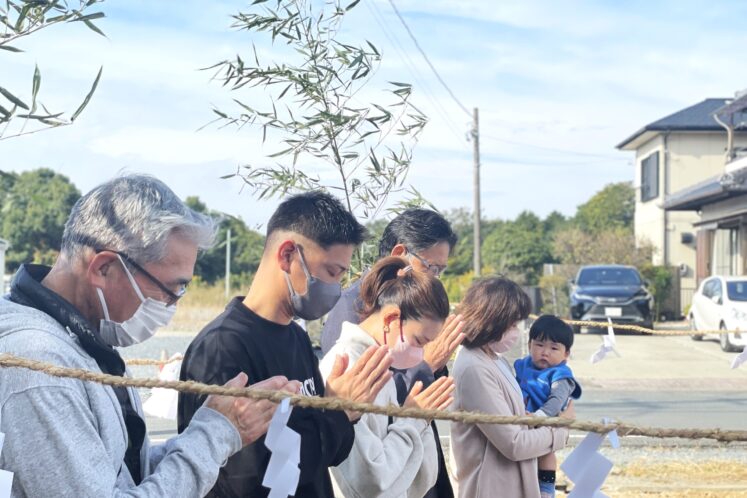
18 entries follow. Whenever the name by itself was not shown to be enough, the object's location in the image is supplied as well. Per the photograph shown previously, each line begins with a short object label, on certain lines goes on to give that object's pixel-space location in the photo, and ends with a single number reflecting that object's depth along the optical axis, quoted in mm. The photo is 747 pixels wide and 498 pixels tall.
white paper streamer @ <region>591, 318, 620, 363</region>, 6797
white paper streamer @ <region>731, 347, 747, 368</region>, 6586
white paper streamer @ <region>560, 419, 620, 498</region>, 2162
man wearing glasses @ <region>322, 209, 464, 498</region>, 3404
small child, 4184
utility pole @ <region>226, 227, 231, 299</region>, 29980
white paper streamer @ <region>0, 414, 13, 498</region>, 1585
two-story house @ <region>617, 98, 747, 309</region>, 31234
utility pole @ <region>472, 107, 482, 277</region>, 26297
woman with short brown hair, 3416
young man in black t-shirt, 2391
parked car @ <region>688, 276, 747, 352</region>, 16656
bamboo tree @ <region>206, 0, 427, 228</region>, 4371
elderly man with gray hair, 1659
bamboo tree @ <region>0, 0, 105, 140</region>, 2213
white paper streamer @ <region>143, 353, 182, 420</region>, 5287
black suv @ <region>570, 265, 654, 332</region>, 20562
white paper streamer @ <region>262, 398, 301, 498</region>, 2020
